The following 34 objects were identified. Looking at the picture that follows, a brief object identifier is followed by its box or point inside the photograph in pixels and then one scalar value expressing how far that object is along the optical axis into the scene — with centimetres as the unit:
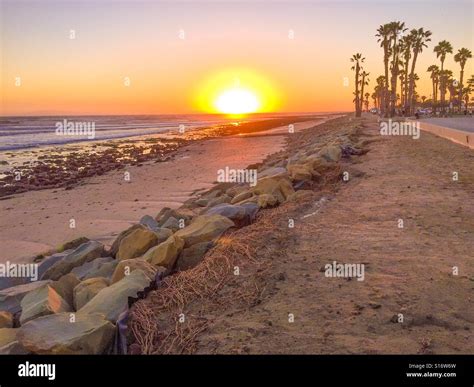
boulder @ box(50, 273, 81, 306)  580
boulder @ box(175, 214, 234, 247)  651
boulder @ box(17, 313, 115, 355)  363
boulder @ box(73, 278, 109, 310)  548
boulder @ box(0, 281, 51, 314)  586
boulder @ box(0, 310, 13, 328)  520
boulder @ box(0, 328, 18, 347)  434
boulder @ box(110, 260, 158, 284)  541
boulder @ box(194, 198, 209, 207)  1120
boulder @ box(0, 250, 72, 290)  702
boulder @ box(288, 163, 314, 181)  1015
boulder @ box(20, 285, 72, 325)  494
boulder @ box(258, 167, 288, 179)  1055
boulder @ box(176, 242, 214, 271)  591
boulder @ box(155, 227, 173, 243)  734
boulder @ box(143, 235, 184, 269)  588
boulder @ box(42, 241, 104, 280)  711
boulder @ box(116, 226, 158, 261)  700
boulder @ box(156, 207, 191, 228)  913
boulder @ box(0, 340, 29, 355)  386
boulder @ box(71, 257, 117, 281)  662
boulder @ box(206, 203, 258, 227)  736
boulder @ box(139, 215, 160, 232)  887
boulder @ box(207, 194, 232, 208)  1023
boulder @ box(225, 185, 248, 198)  1086
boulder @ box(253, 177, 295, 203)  887
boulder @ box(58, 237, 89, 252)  842
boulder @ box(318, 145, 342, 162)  1280
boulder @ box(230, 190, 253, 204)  934
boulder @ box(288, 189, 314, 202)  844
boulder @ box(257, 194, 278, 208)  820
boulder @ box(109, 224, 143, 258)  765
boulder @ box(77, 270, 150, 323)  441
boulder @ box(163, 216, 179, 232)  830
